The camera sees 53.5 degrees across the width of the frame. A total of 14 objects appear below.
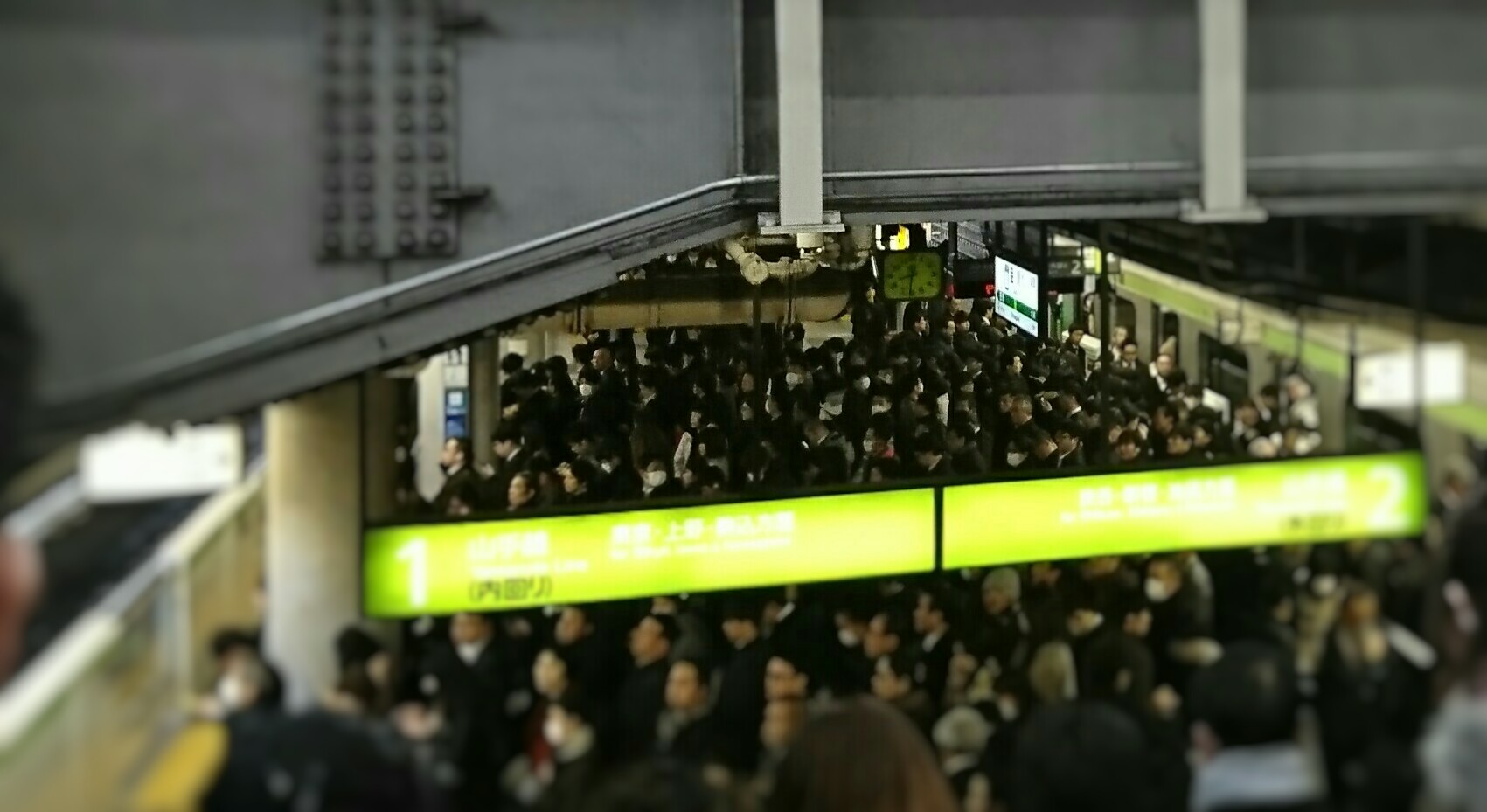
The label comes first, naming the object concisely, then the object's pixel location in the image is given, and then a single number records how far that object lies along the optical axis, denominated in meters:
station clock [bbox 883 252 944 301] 9.47
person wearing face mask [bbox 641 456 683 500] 6.59
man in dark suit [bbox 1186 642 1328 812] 4.59
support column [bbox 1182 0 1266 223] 4.81
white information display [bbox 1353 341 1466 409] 4.74
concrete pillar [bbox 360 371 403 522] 4.62
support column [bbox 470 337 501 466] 6.21
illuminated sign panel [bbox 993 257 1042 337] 8.20
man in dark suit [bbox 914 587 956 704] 5.47
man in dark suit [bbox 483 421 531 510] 5.54
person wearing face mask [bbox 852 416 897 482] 7.36
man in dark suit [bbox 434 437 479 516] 5.04
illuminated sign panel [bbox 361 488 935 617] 4.68
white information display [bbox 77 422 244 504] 3.91
